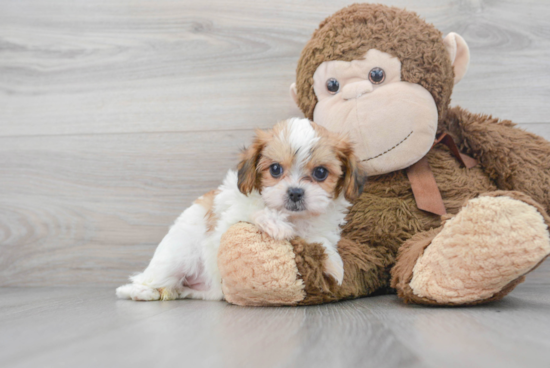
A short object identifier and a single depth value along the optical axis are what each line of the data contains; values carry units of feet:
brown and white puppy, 2.47
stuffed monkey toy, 2.38
